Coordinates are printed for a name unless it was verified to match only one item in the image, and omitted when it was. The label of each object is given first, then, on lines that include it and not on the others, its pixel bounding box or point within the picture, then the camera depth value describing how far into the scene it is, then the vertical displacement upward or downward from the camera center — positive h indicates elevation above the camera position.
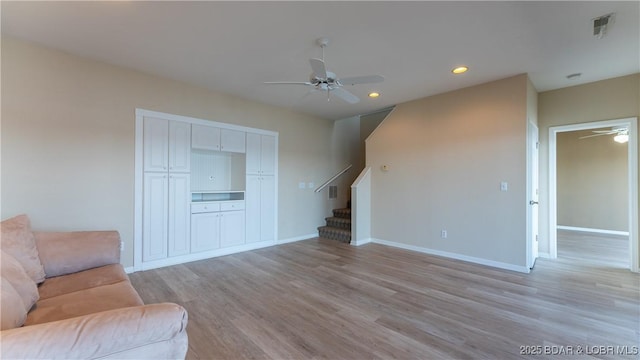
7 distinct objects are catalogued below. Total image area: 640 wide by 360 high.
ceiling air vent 2.43 +1.51
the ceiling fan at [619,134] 5.43 +1.06
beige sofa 0.99 -0.64
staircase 5.57 -1.04
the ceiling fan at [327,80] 2.69 +1.09
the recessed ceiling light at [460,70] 3.50 +1.52
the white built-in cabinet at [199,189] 3.75 -0.13
